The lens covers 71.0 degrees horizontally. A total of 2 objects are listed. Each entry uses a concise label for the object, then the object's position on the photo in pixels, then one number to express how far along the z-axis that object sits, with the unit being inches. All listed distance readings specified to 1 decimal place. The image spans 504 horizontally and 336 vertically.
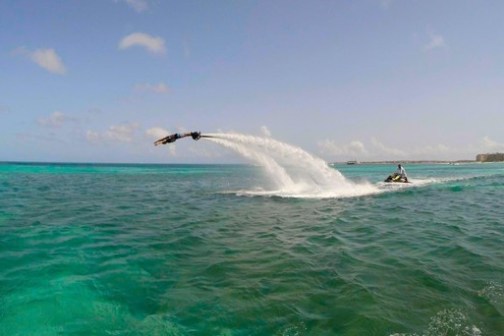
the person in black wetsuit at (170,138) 1069.8
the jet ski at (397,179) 1818.8
